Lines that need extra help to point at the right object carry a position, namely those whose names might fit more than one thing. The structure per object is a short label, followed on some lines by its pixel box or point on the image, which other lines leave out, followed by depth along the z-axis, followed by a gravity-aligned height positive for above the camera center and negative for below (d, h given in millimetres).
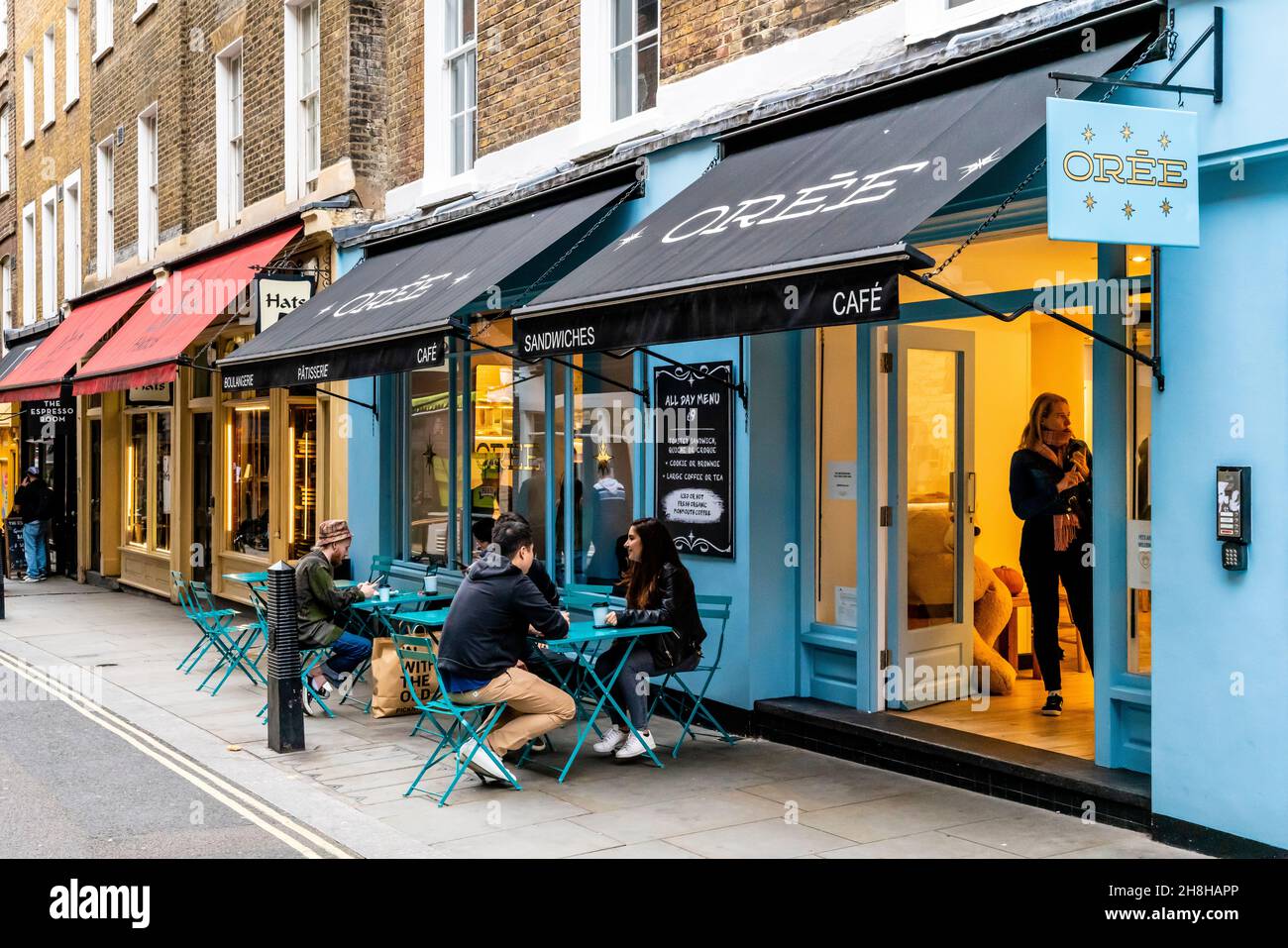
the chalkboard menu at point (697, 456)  8766 +76
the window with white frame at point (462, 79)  12258 +3664
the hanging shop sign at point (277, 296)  13328 +1766
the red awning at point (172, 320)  14297 +1768
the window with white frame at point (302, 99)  14508 +4115
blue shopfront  5676 +23
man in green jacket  9695 -1033
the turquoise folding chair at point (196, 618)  10891 -1266
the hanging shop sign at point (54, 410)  22047 +1003
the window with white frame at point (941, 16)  7287 +2549
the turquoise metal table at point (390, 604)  9914 -1053
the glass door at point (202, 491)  17891 -312
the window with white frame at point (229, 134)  16797 +4297
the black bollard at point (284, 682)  8375 -1363
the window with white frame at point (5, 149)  28234 +6974
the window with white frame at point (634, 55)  10078 +3191
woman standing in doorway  8156 -354
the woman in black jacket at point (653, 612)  7898 -893
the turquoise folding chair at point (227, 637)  10828 -1397
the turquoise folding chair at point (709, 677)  8289 -1379
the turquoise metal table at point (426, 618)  8747 -1017
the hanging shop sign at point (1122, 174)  5406 +1211
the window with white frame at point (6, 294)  27969 +3764
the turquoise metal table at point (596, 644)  7539 -1080
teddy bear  8648 -748
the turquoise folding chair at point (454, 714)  7172 -1411
